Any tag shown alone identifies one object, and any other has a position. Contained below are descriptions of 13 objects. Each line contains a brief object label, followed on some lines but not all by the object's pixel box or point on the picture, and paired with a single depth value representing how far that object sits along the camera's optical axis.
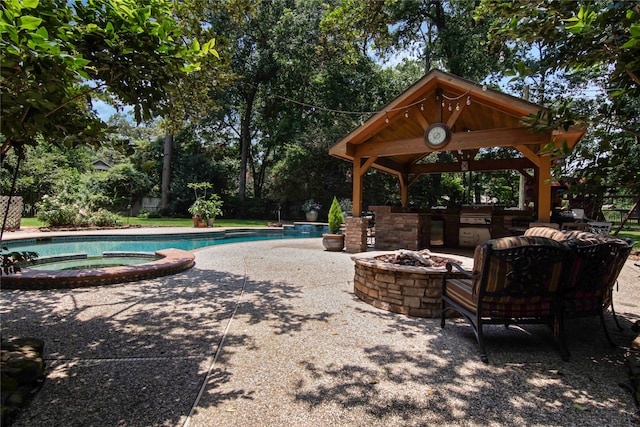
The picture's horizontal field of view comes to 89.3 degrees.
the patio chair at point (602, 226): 8.70
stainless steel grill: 8.87
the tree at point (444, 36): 16.52
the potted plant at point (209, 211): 15.42
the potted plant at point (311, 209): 20.44
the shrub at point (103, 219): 13.97
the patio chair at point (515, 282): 2.72
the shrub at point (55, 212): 12.71
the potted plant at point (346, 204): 21.59
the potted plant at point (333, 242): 9.41
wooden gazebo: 6.57
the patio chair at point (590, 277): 2.82
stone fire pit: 3.96
